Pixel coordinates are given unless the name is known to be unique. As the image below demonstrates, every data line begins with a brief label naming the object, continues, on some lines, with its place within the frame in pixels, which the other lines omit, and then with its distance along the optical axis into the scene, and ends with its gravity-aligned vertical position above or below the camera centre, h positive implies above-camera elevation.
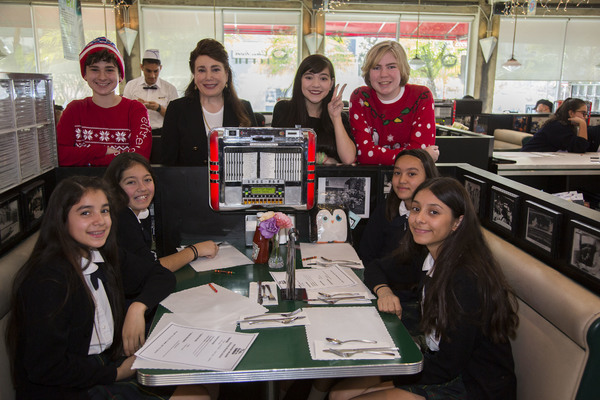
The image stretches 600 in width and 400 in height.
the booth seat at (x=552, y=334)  1.43 -0.67
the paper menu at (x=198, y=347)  1.41 -0.70
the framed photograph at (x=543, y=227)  1.75 -0.39
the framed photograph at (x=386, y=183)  2.67 -0.35
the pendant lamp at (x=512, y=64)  9.29 +1.09
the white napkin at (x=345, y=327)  1.49 -0.68
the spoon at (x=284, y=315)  1.68 -0.68
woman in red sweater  2.61 +0.05
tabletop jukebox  2.28 -0.24
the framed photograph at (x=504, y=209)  2.06 -0.38
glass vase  2.19 -0.62
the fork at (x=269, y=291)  1.86 -0.68
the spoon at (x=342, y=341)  1.51 -0.68
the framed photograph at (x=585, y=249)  1.55 -0.41
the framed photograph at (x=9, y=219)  1.85 -0.42
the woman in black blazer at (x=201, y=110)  2.63 +0.03
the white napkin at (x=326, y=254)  2.22 -0.65
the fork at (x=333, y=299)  1.83 -0.67
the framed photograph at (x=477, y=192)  2.36 -0.35
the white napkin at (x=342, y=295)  1.83 -0.67
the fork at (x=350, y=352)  1.44 -0.69
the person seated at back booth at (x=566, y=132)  5.31 -0.10
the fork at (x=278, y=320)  1.65 -0.68
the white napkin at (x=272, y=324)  1.62 -0.69
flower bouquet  2.07 -0.45
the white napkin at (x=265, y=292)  1.84 -0.68
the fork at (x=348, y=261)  2.25 -0.65
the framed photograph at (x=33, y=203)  2.07 -0.40
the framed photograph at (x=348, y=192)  2.67 -0.40
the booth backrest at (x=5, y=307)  1.61 -0.65
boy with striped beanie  2.53 -0.05
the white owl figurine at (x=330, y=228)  2.54 -0.57
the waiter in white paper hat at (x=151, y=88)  5.44 +0.30
